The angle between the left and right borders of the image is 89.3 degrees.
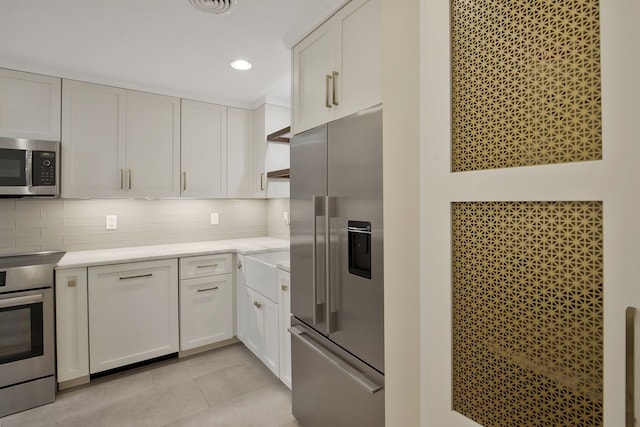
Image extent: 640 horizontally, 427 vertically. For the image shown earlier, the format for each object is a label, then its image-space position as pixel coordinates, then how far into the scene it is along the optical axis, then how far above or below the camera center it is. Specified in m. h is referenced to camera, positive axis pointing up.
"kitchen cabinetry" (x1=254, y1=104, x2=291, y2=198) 3.13 +0.60
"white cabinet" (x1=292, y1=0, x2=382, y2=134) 1.39 +0.72
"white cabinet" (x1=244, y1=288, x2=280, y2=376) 2.28 -0.89
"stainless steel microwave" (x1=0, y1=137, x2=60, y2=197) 2.24 +0.33
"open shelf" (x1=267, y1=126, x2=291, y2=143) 2.68 +0.66
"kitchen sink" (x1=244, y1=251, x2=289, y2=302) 2.25 -0.45
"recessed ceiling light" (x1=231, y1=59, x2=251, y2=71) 2.35 +1.10
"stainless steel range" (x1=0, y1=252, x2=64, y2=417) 2.05 -0.81
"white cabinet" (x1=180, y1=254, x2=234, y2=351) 2.72 -0.76
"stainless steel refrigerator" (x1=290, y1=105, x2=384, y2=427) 1.30 -0.28
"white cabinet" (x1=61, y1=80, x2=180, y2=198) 2.52 +0.59
